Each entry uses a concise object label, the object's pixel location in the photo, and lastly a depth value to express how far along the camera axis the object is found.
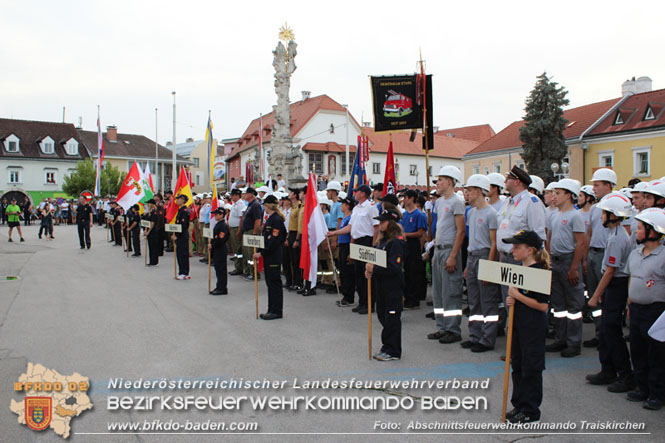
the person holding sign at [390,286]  6.34
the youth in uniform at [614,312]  5.42
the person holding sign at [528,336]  4.44
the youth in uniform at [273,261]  8.73
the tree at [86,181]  57.47
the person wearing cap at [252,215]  10.80
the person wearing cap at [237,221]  14.05
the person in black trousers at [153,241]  16.30
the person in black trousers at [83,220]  20.95
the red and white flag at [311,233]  9.77
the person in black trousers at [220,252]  11.08
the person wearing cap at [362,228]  9.41
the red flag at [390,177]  11.88
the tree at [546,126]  43.84
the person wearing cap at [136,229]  18.94
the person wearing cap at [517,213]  6.36
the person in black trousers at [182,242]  13.40
